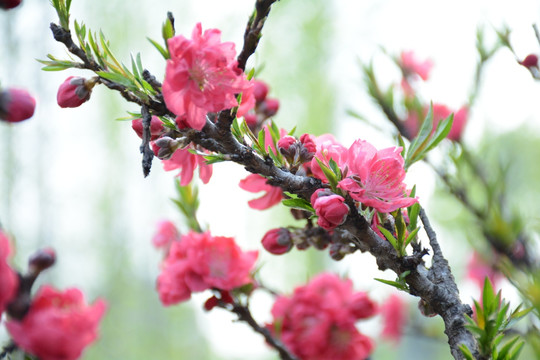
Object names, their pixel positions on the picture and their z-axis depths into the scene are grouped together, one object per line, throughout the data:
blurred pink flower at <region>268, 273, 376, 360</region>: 0.97
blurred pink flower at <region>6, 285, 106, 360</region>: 0.84
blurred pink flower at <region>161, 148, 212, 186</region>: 0.89
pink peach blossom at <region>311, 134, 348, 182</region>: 0.87
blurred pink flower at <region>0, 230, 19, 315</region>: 0.82
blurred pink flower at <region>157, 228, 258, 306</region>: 0.94
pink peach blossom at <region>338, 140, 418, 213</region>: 0.86
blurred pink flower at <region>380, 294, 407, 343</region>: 1.56
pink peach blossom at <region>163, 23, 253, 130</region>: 0.85
